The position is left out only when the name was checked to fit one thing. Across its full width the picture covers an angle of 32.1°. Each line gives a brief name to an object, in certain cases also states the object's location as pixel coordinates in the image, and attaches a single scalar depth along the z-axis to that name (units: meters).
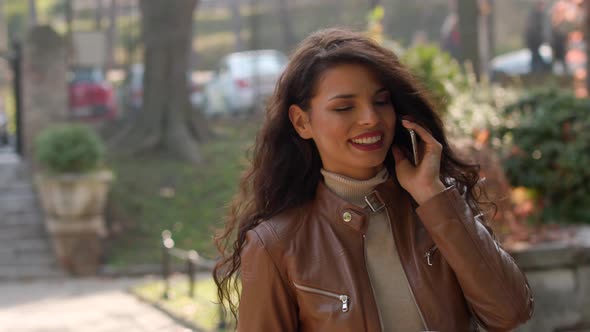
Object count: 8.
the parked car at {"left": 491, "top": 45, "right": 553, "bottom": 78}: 23.33
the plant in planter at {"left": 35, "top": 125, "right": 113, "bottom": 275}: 12.62
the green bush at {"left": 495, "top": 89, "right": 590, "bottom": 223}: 8.14
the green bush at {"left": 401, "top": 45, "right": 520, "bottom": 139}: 9.16
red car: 21.62
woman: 2.60
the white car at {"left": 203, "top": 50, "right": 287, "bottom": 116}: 21.77
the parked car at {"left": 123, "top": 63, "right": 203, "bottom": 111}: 20.53
